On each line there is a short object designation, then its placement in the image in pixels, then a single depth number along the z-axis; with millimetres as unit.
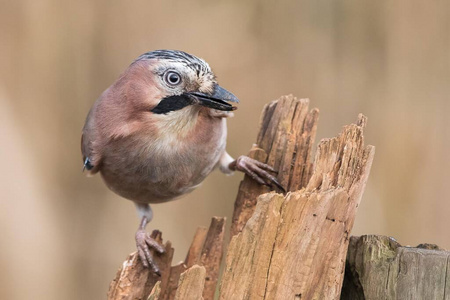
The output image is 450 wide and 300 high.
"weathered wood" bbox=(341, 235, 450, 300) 4539
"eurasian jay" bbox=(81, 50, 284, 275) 6664
